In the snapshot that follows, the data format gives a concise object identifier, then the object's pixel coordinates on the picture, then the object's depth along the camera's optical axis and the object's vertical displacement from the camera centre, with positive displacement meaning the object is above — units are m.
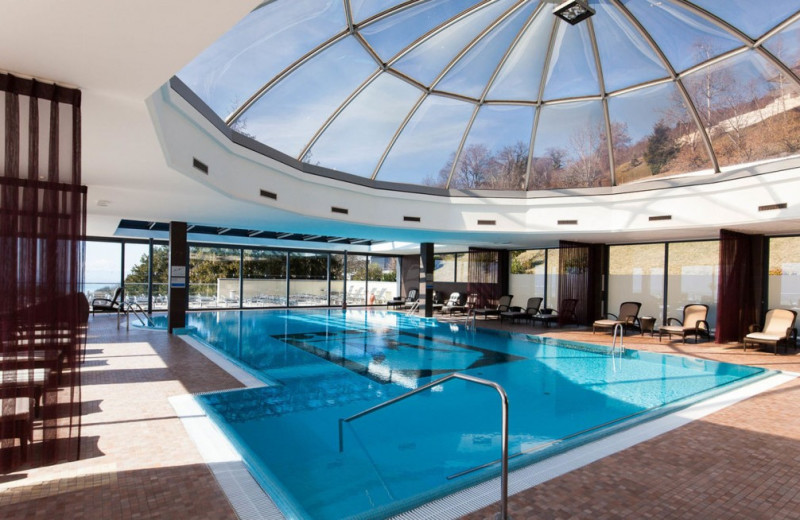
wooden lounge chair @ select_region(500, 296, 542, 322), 16.09 -2.03
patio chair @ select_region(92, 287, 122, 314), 14.18 -1.90
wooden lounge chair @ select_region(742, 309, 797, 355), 10.34 -1.67
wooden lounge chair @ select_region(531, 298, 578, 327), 15.64 -1.94
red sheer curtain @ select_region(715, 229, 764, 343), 11.55 -0.55
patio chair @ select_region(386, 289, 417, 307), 21.70 -2.24
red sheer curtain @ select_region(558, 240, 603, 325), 15.55 -0.56
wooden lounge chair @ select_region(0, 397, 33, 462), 3.58 -1.45
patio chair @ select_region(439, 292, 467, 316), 18.25 -2.11
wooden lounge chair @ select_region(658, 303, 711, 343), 11.97 -1.79
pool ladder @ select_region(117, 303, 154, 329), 13.62 -2.31
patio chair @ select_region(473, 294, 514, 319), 16.92 -2.01
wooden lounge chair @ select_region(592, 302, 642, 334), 14.06 -1.81
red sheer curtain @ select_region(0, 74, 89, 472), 3.63 -0.28
